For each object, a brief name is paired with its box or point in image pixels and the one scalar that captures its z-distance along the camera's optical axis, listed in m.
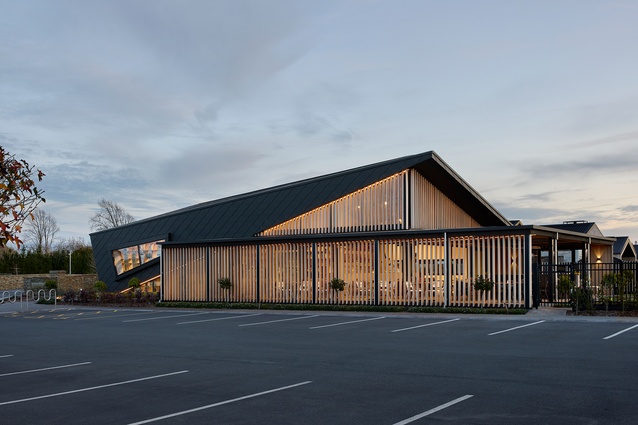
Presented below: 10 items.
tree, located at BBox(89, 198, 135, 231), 83.56
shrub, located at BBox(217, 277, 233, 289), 30.91
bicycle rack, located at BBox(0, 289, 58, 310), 37.03
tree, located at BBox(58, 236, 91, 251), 94.69
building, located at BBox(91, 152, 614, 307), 25.67
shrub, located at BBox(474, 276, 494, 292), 24.83
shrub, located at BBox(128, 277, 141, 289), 35.81
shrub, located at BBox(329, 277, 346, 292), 27.96
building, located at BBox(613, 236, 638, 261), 48.97
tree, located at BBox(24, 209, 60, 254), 89.69
